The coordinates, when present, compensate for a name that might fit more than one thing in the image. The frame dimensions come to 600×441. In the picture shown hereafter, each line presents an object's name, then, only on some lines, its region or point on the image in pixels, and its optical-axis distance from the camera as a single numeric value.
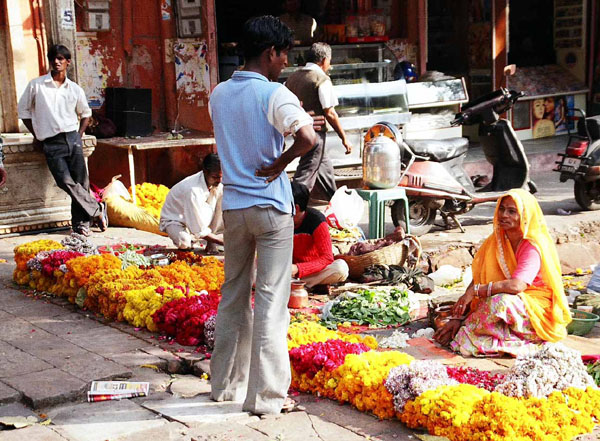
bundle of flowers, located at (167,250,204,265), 7.67
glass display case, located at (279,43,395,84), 12.20
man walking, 9.24
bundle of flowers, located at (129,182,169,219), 10.57
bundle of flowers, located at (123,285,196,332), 6.20
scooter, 9.30
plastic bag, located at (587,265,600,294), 7.12
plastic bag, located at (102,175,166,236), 9.77
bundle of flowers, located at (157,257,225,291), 6.89
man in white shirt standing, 9.11
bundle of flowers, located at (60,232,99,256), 7.75
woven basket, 7.63
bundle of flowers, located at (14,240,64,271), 7.65
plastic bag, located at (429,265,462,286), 7.82
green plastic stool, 8.66
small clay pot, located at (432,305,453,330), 5.95
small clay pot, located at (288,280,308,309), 6.79
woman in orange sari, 5.50
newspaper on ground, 4.98
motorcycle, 10.20
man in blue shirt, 4.43
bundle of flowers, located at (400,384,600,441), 4.12
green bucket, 6.06
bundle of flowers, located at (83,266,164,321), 6.48
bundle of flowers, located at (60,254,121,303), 6.93
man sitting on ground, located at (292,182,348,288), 7.04
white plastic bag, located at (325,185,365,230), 8.84
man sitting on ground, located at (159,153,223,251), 7.82
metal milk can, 8.62
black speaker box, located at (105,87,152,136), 10.90
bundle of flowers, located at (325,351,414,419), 4.60
